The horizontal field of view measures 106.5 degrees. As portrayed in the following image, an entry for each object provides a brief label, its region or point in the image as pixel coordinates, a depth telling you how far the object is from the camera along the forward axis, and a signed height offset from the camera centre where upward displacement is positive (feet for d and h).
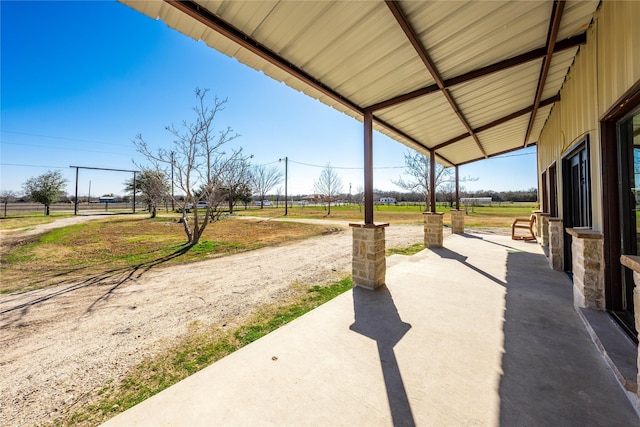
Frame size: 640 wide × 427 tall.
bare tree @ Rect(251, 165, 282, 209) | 114.32 +17.18
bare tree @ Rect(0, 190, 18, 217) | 135.15 +15.17
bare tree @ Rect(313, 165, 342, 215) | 96.98 +13.84
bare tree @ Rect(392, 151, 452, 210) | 67.46 +13.65
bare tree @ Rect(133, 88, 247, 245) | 30.27 +7.52
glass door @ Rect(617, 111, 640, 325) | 8.02 +0.75
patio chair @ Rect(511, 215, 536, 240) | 28.85 -2.08
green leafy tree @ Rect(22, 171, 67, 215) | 70.18 +9.12
